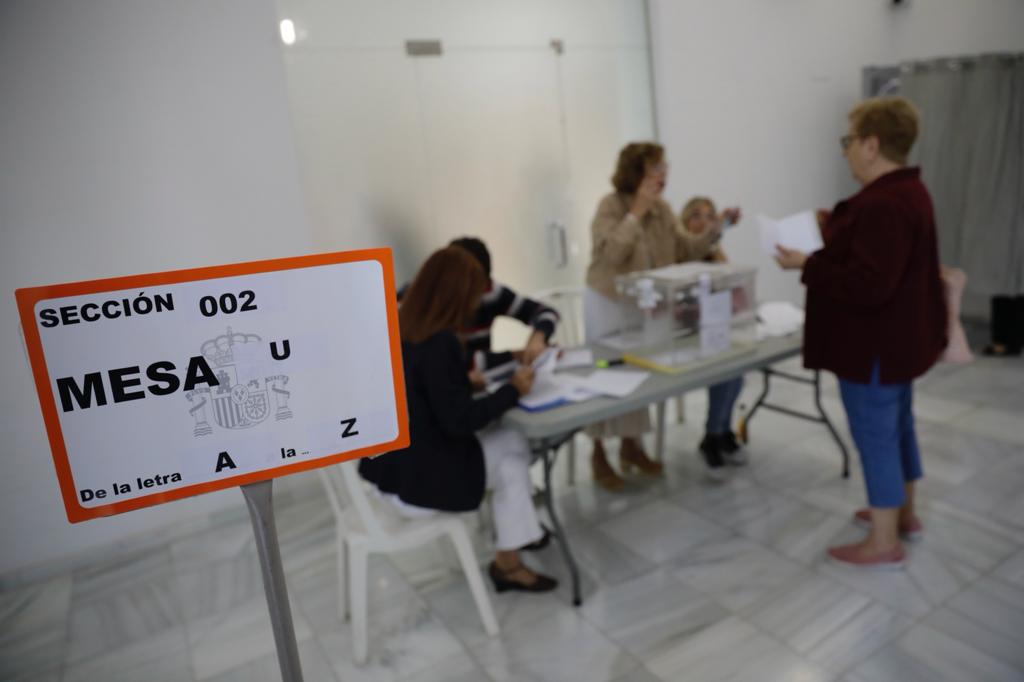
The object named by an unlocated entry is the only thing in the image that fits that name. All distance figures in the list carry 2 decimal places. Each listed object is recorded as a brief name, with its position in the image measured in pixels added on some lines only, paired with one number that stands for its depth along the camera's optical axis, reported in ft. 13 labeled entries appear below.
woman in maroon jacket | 6.95
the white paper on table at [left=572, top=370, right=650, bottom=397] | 7.84
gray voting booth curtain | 14.30
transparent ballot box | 8.48
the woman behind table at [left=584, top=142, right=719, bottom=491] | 9.80
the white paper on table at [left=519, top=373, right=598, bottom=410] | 7.66
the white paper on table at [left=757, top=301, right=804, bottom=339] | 9.75
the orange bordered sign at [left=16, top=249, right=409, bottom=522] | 2.95
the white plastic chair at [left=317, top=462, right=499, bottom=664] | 7.18
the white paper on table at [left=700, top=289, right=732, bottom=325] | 8.52
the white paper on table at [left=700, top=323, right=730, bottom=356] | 8.64
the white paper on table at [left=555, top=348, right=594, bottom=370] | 8.91
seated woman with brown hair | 6.91
